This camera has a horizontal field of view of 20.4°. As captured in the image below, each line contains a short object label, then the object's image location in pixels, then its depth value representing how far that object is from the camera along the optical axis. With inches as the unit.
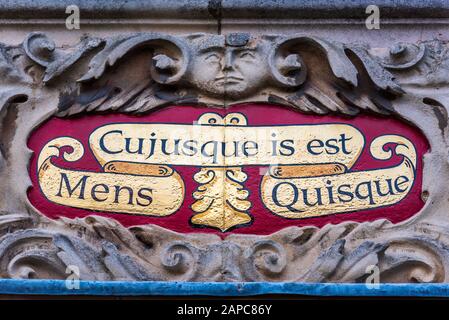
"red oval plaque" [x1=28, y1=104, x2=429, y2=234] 176.2
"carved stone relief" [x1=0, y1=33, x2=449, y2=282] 172.7
